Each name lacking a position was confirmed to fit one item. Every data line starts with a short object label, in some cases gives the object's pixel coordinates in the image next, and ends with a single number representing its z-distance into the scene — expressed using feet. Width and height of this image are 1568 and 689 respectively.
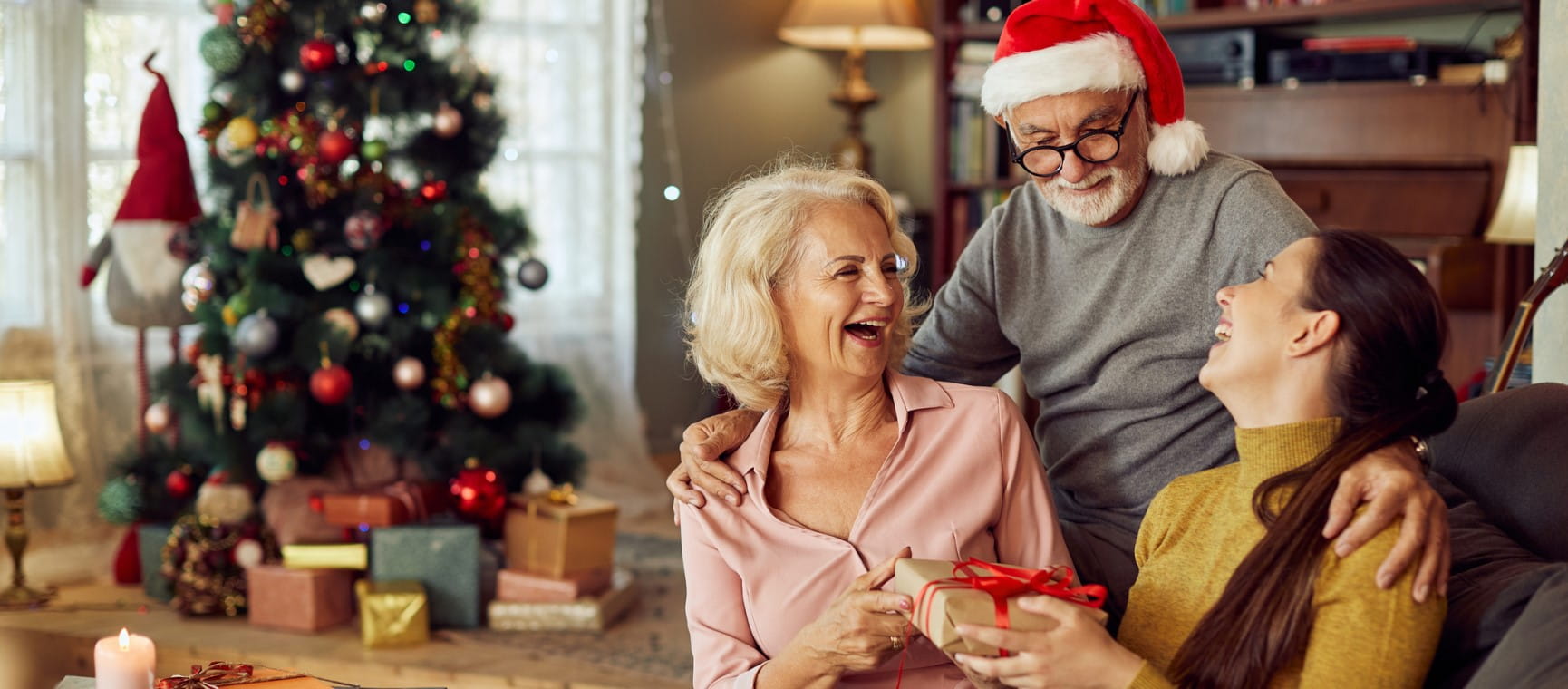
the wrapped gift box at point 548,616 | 11.60
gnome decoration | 11.89
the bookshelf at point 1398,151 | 12.46
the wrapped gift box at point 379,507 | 11.59
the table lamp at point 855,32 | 17.49
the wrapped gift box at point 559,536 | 11.69
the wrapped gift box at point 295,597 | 11.32
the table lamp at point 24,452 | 11.69
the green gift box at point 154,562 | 12.01
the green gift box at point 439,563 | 11.48
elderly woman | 5.86
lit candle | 5.70
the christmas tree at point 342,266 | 11.55
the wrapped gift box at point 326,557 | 11.42
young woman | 4.49
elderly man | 6.64
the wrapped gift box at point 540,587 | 11.64
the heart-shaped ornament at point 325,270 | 11.57
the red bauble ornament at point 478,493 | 11.87
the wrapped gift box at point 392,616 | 11.06
